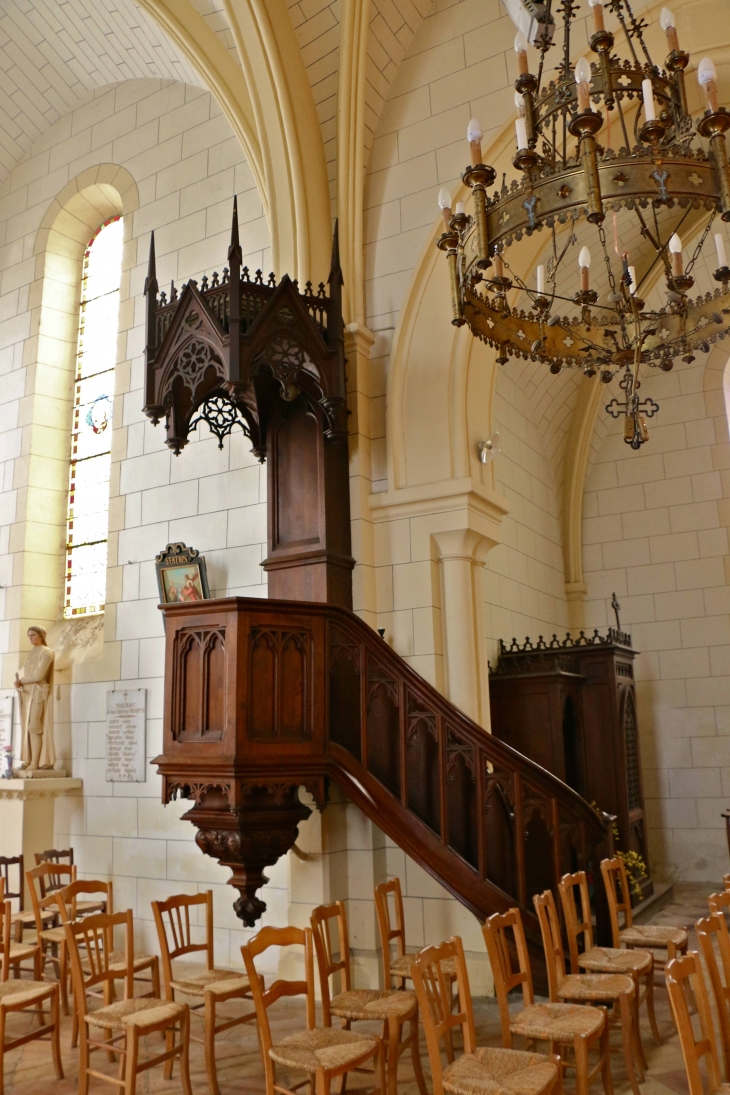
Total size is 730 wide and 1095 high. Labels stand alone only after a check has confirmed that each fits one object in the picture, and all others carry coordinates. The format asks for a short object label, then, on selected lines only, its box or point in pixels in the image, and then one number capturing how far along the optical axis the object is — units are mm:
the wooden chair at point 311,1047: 3238
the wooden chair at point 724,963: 3256
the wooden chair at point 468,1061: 2949
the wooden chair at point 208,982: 4012
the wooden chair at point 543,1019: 3314
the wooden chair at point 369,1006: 3652
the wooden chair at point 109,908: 4484
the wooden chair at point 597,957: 4227
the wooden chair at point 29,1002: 4007
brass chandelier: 3459
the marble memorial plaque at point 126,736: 6910
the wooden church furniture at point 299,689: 4895
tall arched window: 8156
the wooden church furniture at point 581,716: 7305
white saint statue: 7246
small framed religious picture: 6746
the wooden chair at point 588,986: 3756
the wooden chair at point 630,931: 4629
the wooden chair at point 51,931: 4934
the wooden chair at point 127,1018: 3578
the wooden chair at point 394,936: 4289
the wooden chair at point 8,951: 4871
